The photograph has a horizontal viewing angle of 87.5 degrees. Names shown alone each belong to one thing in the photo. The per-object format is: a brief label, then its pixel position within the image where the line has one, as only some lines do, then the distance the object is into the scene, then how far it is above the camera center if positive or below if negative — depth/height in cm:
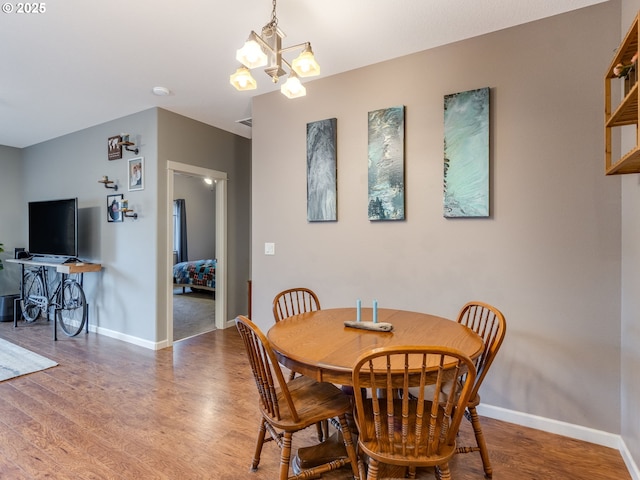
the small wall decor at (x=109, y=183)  397 +66
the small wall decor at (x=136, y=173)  374 +73
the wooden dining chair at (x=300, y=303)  298 -59
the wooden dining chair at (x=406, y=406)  119 -62
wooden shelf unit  131 +55
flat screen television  409 +14
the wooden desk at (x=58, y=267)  386 -34
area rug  297 -119
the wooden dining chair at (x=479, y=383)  160 -70
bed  636 -72
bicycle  417 -81
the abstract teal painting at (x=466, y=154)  228 +58
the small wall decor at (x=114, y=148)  391 +107
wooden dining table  137 -50
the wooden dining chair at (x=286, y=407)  144 -79
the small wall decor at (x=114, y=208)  395 +36
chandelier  163 +91
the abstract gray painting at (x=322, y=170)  287 +59
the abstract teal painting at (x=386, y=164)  257 +57
